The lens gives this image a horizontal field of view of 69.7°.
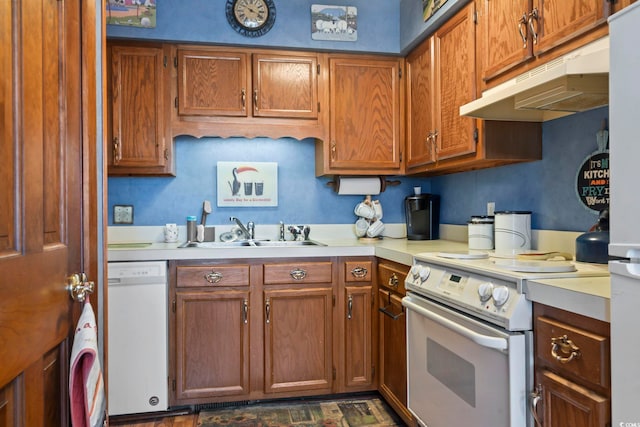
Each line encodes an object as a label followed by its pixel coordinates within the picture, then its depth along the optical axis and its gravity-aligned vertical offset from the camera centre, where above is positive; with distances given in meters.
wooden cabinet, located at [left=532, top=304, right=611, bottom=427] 1.06 -0.40
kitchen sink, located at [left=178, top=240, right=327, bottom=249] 2.90 -0.20
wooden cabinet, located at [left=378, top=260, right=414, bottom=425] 2.23 -0.66
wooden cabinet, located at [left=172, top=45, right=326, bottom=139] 2.74 +0.73
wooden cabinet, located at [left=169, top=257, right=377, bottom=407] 2.44 -0.64
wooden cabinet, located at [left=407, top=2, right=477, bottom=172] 2.20 +0.63
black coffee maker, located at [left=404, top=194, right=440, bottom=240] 2.98 -0.04
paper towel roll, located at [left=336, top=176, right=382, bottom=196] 3.10 +0.17
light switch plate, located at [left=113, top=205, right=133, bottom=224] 2.93 -0.01
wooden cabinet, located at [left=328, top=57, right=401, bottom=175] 2.92 +0.62
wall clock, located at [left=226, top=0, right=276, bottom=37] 2.76 +1.18
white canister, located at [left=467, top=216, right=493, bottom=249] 2.28 -0.12
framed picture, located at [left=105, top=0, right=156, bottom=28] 2.64 +1.15
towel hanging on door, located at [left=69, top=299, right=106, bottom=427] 1.11 -0.40
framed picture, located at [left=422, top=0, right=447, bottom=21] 2.42 +1.10
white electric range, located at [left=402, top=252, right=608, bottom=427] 1.33 -0.41
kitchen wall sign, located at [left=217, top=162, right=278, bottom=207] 3.05 +0.19
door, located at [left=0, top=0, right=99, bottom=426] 0.90 +0.05
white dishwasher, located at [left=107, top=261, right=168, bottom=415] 2.34 -0.63
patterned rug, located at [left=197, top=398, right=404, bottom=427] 2.34 -1.08
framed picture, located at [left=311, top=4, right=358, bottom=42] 2.85 +1.18
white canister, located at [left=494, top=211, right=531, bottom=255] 2.11 -0.10
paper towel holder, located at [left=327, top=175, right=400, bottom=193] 3.10 +0.20
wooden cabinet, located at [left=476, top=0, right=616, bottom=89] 1.49 +0.66
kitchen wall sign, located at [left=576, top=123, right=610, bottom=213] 1.76 +0.12
